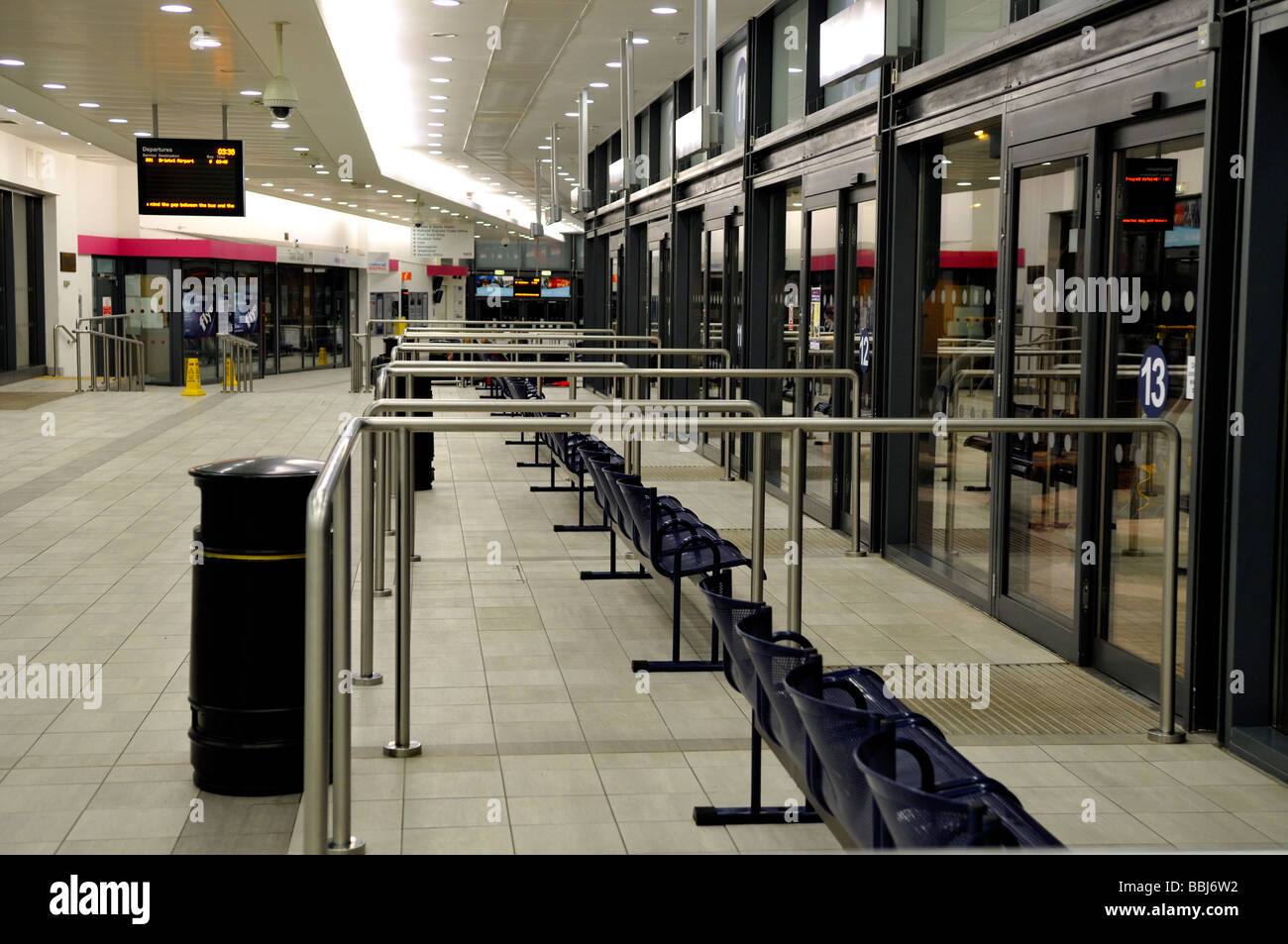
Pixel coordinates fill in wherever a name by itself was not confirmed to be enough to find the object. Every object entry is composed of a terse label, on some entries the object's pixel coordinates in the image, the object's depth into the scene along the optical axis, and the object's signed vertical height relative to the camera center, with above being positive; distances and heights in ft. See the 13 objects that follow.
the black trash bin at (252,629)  12.47 -2.56
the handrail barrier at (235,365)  70.69 -0.09
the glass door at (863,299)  26.81 +1.47
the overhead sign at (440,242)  103.71 +10.01
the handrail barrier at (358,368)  67.71 -0.23
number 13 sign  15.89 -0.13
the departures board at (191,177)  43.32 +6.20
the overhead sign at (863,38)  21.61 +5.75
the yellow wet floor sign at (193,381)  65.67 -0.96
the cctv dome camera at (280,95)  35.22 +7.28
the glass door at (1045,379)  17.81 -0.12
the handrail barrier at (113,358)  64.49 +0.23
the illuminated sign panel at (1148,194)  15.84 +2.22
